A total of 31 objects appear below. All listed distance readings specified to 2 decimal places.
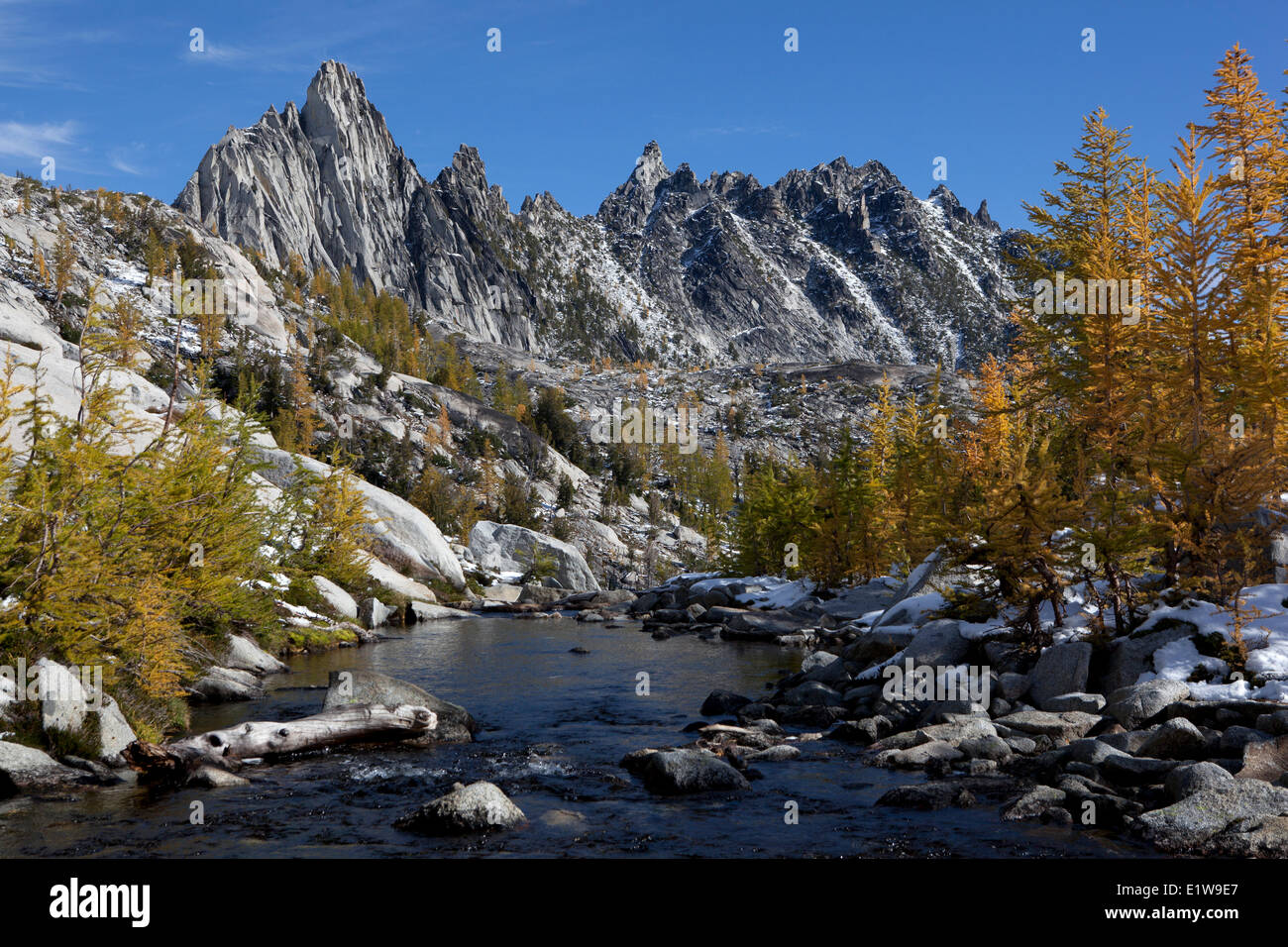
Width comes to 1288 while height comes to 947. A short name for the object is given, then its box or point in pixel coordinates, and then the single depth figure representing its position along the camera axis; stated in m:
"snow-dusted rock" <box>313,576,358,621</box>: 30.06
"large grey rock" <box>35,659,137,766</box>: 11.39
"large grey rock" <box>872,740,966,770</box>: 13.07
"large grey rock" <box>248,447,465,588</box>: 38.47
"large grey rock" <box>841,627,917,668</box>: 21.67
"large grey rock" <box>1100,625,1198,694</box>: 15.55
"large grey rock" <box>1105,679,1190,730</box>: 13.63
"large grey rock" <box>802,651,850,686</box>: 20.73
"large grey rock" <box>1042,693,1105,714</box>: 14.87
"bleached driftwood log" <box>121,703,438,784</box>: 11.39
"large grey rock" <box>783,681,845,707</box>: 18.19
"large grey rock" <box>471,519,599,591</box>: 63.12
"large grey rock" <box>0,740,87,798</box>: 10.40
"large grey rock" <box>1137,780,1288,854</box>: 8.87
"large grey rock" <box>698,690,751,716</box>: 18.01
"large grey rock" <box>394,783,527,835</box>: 9.78
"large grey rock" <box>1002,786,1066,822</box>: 10.23
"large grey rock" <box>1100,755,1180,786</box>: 10.97
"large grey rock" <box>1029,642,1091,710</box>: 16.09
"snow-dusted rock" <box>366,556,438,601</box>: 38.06
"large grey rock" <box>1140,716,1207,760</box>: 12.02
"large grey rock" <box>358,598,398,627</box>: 32.44
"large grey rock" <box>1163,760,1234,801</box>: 9.66
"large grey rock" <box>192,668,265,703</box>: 17.22
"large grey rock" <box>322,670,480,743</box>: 14.59
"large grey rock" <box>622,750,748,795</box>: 11.80
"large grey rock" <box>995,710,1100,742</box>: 13.84
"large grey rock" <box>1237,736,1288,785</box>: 10.55
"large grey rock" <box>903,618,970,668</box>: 19.33
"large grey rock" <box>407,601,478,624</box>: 37.84
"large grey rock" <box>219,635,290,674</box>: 20.91
